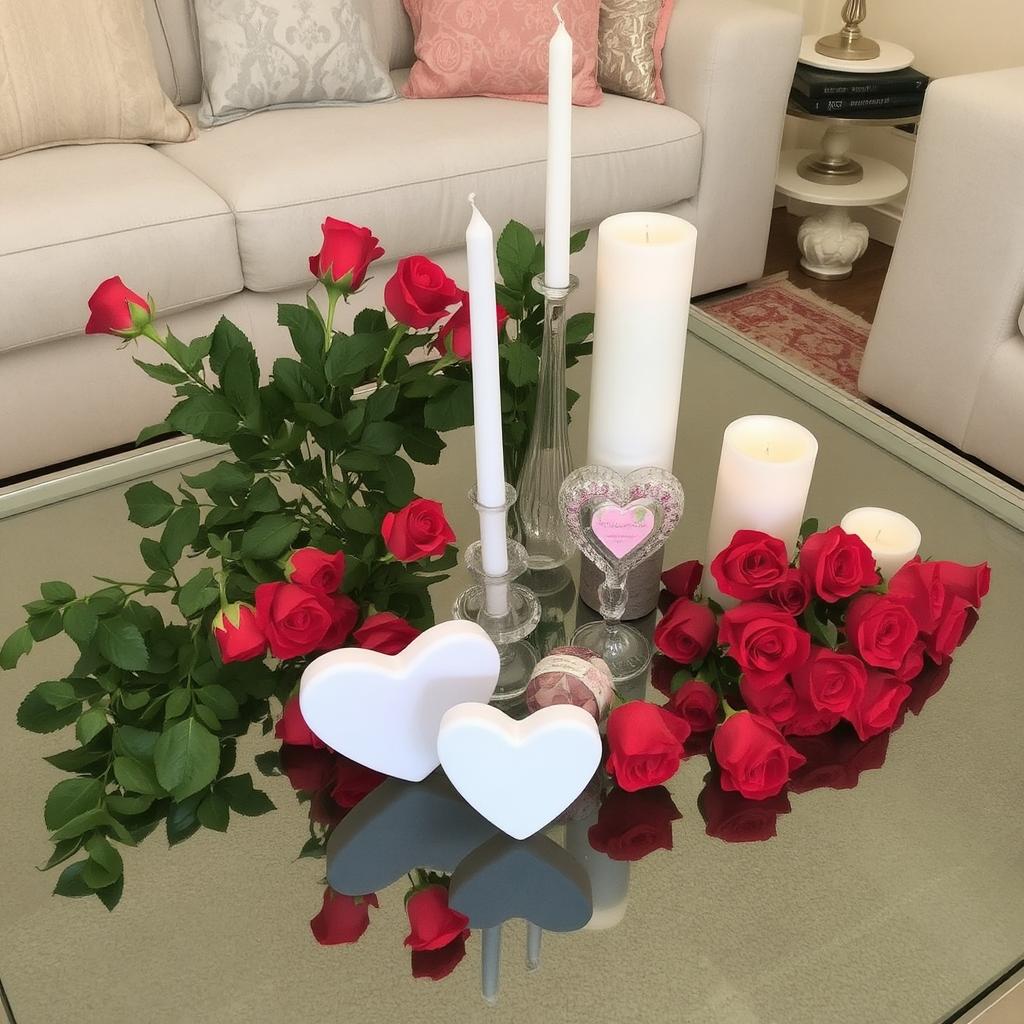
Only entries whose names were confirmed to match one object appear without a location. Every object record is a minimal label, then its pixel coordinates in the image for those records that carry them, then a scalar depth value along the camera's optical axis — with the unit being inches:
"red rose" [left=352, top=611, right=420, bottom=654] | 31.3
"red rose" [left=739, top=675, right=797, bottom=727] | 30.5
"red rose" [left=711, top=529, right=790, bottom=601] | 30.5
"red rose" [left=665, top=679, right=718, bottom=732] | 31.9
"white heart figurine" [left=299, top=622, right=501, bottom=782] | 28.2
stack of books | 91.1
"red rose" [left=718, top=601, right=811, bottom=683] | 29.3
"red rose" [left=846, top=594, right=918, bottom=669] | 30.4
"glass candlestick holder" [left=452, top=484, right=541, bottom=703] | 30.7
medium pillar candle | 33.1
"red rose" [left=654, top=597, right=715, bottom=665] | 32.9
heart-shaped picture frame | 31.5
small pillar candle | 35.9
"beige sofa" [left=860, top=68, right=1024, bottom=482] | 64.7
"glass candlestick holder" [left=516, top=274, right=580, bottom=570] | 33.1
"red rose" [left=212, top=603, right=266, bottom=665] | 28.9
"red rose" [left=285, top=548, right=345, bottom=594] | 29.5
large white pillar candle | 31.3
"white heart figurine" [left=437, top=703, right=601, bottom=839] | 26.8
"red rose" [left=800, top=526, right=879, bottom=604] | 30.7
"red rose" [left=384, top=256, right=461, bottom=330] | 31.2
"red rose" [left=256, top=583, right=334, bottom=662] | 28.4
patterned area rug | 84.6
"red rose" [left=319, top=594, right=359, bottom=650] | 31.3
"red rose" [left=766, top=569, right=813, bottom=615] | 31.0
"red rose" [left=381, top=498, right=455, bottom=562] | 29.3
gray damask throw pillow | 75.8
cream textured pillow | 68.0
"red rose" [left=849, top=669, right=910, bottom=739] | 31.2
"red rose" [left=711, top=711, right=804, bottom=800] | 29.0
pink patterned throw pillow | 80.0
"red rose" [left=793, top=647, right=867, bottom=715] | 29.8
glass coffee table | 27.1
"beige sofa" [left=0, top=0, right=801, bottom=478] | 64.1
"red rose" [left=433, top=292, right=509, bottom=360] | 32.2
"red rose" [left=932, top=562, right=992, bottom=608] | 34.1
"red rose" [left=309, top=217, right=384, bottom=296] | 32.2
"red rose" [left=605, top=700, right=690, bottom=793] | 28.6
